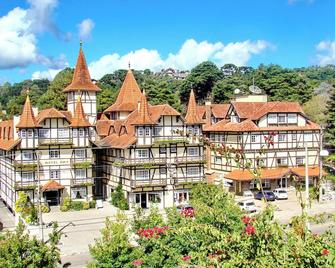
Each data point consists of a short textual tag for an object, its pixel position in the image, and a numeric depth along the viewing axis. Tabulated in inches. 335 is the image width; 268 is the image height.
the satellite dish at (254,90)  2324.8
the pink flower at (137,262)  676.7
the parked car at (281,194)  1772.9
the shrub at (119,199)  1659.7
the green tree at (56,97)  2706.2
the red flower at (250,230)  360.1
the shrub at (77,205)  1675.6
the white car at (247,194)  1831.9
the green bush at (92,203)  1712.5
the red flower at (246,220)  602.7
